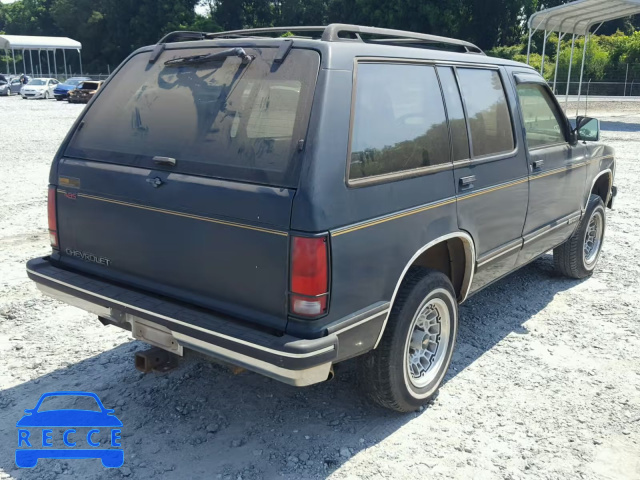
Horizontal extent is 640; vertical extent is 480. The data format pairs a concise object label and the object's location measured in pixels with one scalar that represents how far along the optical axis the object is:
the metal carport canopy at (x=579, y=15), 19.11
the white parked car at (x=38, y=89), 36.06
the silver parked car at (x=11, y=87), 39.16
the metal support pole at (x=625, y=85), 42.33
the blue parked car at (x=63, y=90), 34.53
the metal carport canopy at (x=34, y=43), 50.34
